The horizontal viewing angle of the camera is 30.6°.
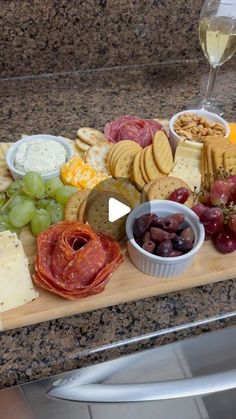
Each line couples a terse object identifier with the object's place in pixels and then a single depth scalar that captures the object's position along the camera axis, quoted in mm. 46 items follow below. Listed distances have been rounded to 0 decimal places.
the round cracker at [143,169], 720
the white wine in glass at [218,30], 818
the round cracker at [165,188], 665
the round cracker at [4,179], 730
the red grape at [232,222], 599
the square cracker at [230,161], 722
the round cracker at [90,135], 834
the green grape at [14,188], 675
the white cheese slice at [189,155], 792
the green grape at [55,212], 655
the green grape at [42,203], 666
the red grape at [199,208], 622
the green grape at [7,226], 638
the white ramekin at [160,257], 572
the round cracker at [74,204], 650
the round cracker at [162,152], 737
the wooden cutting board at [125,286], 549
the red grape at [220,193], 639
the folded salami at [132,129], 810
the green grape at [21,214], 634
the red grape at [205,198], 668
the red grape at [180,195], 652
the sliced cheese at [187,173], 762
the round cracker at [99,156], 763
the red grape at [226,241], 623
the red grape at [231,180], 660
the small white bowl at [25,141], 723
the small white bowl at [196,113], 803
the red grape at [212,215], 604
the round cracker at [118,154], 739
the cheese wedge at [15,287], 549
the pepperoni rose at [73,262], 550
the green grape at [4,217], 643
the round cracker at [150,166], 719
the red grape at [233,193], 657
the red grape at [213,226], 611
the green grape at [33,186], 655
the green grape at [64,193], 669
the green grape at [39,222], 637
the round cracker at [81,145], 827
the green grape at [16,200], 649
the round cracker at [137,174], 719
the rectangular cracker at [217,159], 731
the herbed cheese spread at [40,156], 727
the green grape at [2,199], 676
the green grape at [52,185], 685
